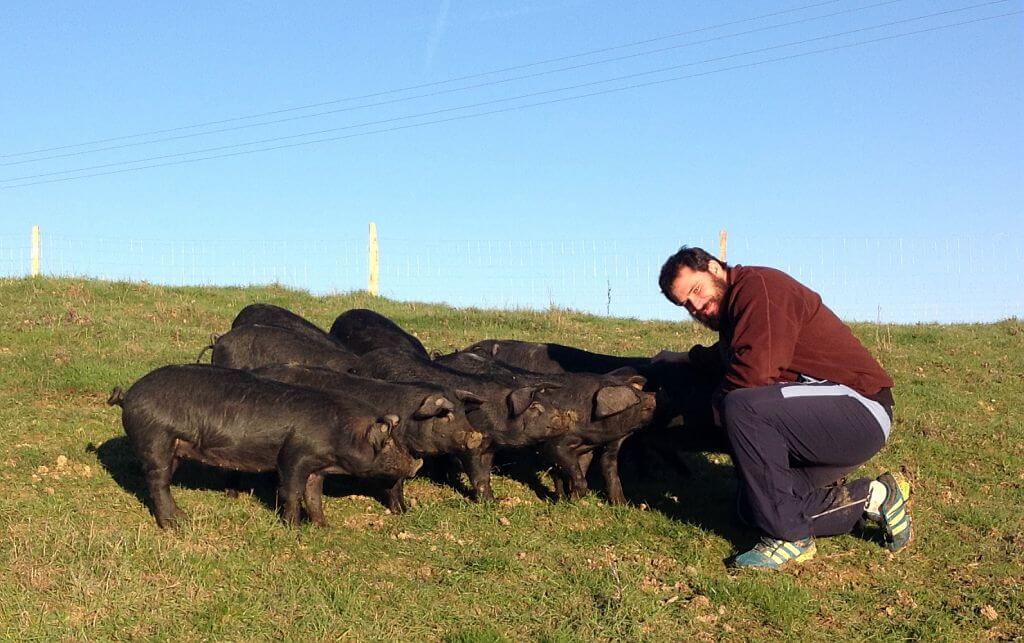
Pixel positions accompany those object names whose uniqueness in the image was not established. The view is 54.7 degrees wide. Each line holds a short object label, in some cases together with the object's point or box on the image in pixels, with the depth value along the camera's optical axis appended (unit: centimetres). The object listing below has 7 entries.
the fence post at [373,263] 2131
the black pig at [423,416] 706
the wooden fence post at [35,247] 2141
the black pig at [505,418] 738
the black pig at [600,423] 754
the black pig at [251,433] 644
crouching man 581
